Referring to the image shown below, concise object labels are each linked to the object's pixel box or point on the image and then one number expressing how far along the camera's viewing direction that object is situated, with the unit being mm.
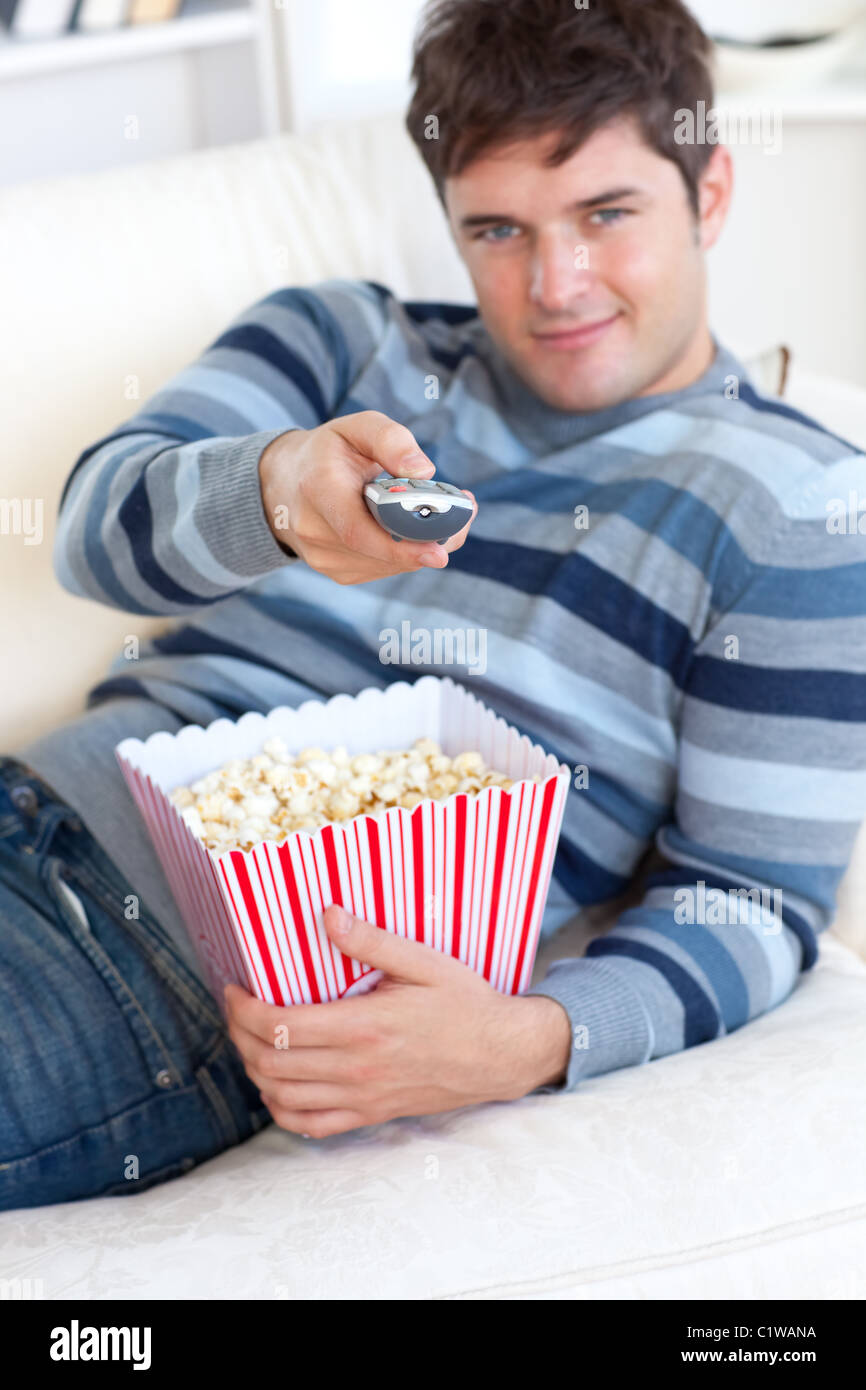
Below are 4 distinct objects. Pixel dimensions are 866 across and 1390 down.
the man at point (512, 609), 838
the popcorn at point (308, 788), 793
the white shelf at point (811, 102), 1762
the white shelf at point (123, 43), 1517
